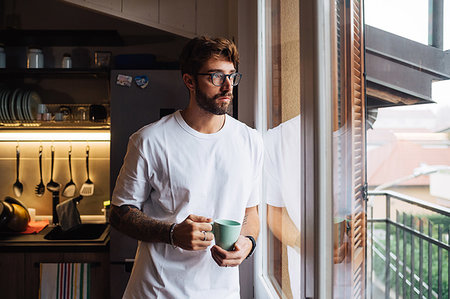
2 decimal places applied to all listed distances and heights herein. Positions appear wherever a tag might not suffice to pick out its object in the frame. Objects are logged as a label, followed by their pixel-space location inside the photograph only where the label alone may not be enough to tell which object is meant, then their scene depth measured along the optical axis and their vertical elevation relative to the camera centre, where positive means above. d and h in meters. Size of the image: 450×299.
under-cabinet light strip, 3.12 +0.11
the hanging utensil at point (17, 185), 3.07 -0.29
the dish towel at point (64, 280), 2.41 -0.84
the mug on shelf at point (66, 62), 2.74 +0.63
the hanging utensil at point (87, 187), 3.04 -0.31
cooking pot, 2.59 -0.47
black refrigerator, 2.42 +0.31
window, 0.95 +0.00
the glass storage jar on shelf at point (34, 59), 2.75 +0.66
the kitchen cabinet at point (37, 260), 2.44 -0.72
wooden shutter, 0.93 +0.03
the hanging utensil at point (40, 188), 3.05 -0.31
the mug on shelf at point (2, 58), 2.79 +0.67
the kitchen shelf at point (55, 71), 2.60 +0.54
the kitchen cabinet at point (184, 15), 2.62 +0.93
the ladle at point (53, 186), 3.06 -0.30
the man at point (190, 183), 1.32 -0.12
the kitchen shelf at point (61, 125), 2.80 +0.18
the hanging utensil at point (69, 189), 3.06 -0.32
